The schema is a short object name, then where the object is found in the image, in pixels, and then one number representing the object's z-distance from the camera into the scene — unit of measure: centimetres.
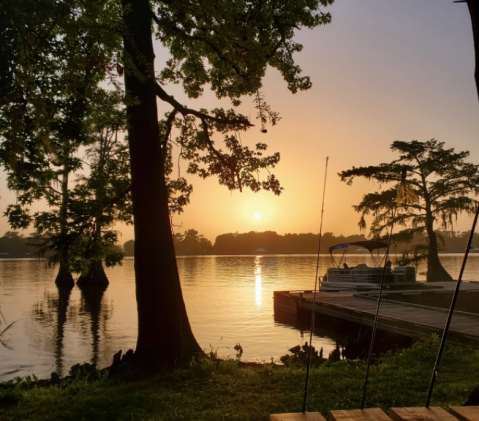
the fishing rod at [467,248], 313
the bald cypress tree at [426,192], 3638
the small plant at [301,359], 1111
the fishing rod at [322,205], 457
